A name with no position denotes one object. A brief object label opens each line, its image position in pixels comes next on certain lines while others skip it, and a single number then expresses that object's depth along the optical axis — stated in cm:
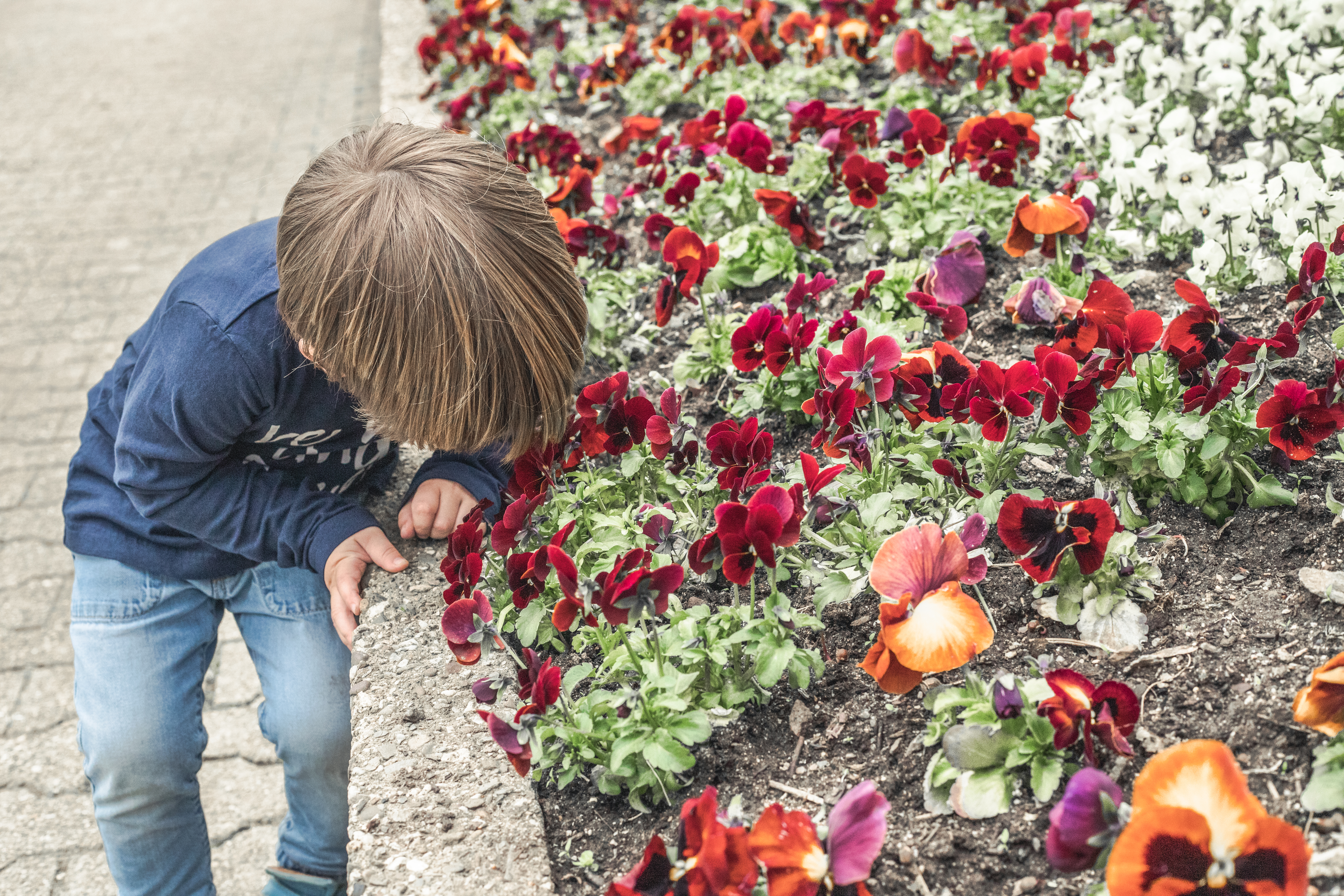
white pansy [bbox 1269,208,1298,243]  197
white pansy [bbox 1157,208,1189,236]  225
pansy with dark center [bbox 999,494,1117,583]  142
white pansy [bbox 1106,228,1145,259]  226
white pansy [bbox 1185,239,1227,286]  206
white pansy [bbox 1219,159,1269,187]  207
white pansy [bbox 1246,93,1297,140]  242
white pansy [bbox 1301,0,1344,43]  259
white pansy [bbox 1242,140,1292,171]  235
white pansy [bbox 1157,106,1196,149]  244
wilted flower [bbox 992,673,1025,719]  130
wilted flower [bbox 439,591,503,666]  147
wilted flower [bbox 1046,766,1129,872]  109
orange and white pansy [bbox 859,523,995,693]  131
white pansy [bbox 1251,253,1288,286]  200
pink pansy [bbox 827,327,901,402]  162
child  153
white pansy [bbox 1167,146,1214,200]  222
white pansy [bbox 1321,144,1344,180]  191
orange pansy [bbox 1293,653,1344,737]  117
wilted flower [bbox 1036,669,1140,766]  125
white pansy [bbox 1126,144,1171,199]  230
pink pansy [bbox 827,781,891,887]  118
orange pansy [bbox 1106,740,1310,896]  99
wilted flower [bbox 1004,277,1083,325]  204
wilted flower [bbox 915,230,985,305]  221
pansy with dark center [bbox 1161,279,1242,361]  164
